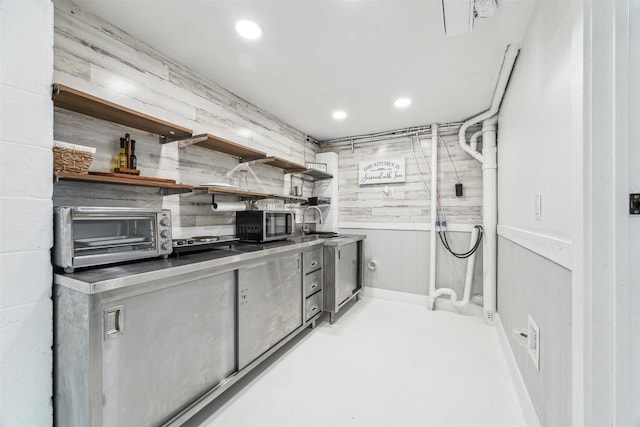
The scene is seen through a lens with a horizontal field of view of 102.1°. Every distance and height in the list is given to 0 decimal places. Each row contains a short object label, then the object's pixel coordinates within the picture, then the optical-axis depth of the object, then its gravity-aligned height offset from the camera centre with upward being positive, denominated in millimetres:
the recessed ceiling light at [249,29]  1602 +1181
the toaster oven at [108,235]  1185 -118
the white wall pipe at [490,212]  2797 +22
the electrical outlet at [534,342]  1322 -687
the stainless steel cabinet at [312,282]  2510 -695
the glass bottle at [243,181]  2618 +335
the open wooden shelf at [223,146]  1946 +573
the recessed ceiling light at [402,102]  2619 +1160
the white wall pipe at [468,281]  2998 -789
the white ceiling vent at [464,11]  1274 +1042
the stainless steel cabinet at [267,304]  1779 -699
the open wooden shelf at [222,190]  1895 +185
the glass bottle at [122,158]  1618 +352
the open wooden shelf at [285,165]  2652 +565
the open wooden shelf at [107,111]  1272 +586
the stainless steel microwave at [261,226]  2318 -109
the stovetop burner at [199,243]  1776 -223
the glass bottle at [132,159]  1646 +351
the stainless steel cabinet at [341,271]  2807 -677
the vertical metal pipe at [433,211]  3227 +37
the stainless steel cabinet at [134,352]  1067 -658
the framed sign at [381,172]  3514 +593
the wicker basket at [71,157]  1241 +279
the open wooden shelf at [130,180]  1254 +187
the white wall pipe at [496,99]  1843 +1097
